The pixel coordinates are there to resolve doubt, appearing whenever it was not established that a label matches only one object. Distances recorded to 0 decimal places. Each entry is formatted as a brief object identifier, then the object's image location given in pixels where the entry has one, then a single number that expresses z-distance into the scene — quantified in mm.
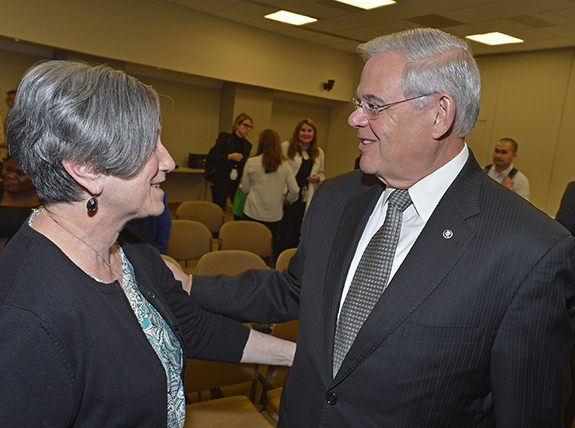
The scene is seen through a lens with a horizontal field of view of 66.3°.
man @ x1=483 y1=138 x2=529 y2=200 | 5805
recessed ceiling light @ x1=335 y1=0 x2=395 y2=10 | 6625
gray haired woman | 938
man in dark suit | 1195
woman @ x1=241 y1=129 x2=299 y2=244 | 5465
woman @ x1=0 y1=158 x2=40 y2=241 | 2959
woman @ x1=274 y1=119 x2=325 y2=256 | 6016
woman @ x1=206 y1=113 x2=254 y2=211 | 7074
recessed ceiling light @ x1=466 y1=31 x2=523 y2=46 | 7741
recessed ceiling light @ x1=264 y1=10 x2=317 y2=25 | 7925
